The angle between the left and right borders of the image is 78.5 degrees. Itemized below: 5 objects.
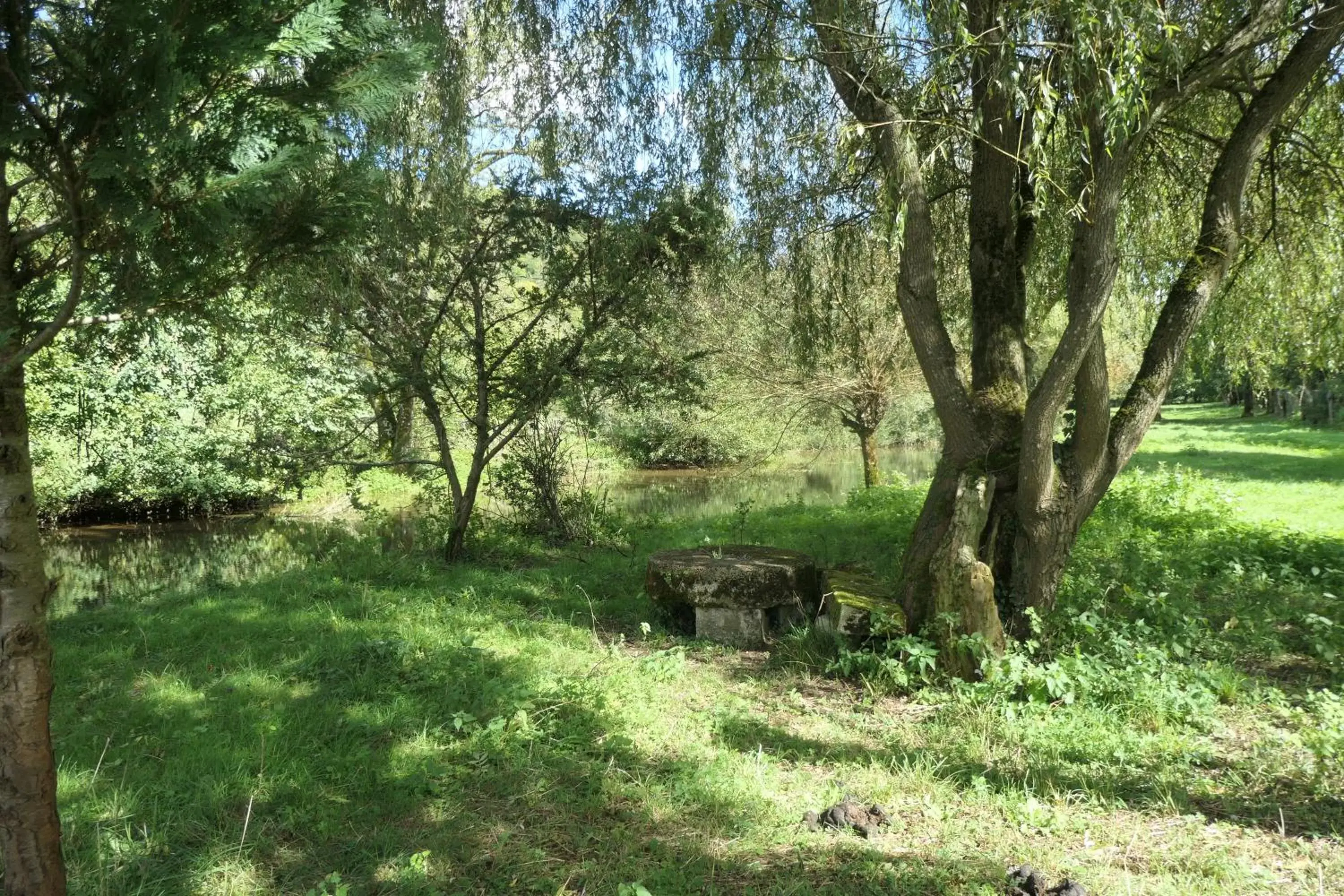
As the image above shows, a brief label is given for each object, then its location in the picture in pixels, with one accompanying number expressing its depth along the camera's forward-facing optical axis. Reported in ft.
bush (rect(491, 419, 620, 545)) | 32.37
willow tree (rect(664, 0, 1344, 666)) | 14.80
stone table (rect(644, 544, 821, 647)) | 20.53
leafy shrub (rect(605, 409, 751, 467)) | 37.93
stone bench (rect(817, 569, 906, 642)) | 18.20
